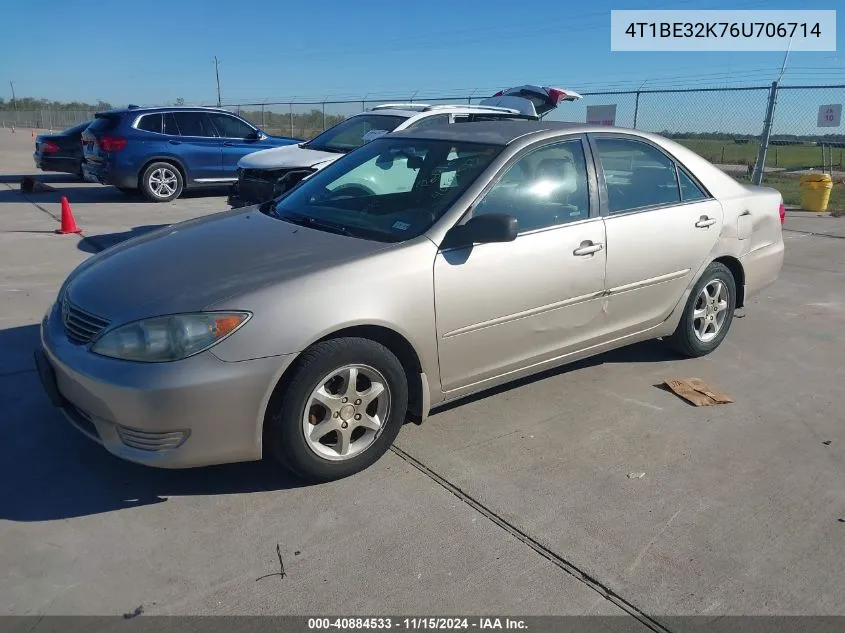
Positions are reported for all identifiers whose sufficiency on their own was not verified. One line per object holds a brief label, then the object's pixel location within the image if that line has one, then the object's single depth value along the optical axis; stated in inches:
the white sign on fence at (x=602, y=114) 645.9
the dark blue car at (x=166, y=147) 477.1
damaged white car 352.5
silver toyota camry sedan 119.3
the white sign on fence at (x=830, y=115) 538.0
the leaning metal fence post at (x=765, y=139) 534.0
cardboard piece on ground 172.9
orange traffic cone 370.0
